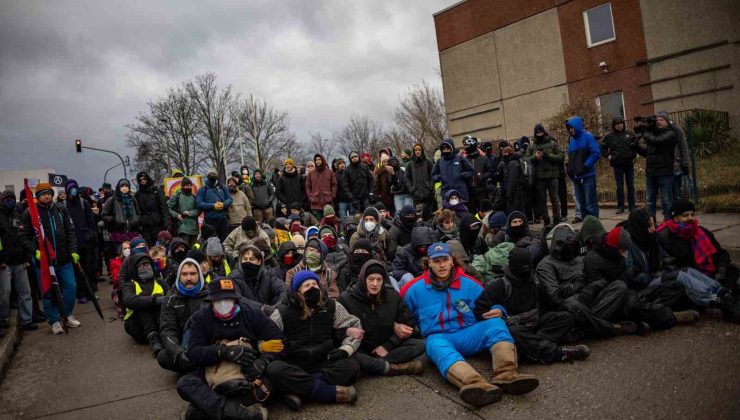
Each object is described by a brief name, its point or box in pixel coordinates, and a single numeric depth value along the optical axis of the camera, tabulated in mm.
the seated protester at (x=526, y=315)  4996
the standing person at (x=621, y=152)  9977
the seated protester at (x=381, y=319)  5363
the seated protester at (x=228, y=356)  4332
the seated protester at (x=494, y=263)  7035
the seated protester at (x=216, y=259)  7492
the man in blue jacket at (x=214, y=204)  11180
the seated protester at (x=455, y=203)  9766
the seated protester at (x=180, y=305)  5492
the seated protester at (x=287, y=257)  7633
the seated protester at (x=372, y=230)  8711
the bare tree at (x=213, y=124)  45625
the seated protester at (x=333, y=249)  7988
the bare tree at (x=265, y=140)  46625
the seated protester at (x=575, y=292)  5434
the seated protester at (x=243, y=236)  8961
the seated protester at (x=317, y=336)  4844
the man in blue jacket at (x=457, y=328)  4398
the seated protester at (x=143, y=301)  6652
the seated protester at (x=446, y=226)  8250
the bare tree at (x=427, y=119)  33312
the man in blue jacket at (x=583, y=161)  9617
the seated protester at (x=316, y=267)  6867
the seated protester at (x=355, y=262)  6793
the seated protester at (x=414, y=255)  7414
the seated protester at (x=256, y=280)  6551
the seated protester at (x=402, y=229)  8758
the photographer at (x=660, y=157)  8609
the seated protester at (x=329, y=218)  10484
